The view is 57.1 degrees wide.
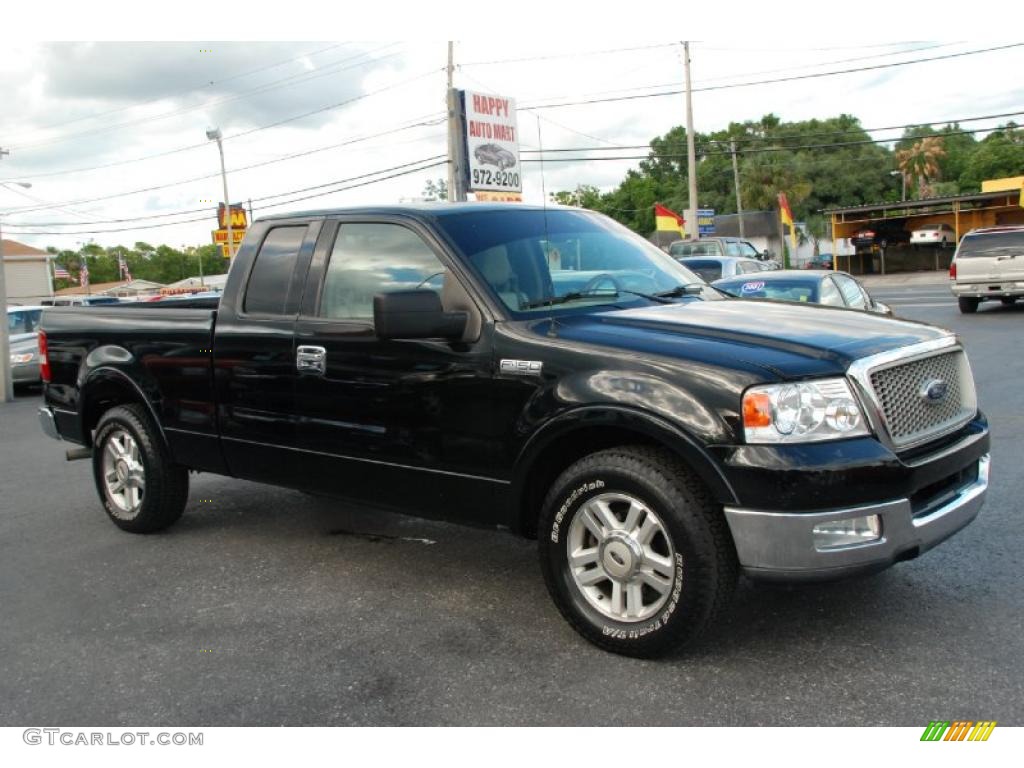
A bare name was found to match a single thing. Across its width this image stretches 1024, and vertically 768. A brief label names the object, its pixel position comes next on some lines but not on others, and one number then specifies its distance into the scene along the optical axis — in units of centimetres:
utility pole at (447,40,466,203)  2686
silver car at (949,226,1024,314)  1912
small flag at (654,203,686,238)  3538
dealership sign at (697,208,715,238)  4825
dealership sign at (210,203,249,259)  4897
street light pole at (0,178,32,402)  1559
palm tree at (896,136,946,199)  7675
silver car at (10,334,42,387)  1647
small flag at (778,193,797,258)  3973
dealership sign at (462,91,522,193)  2755
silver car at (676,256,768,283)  1728
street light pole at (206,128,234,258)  4619
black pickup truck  343
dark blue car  988
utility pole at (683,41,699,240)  3506
